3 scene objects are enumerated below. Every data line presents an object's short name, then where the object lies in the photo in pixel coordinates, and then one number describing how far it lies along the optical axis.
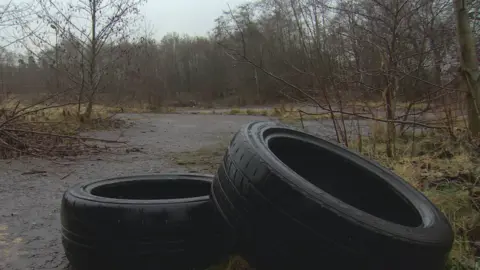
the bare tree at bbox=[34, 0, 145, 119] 13.63
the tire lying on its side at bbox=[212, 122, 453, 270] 1.97
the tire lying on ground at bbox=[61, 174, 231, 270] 2.43
